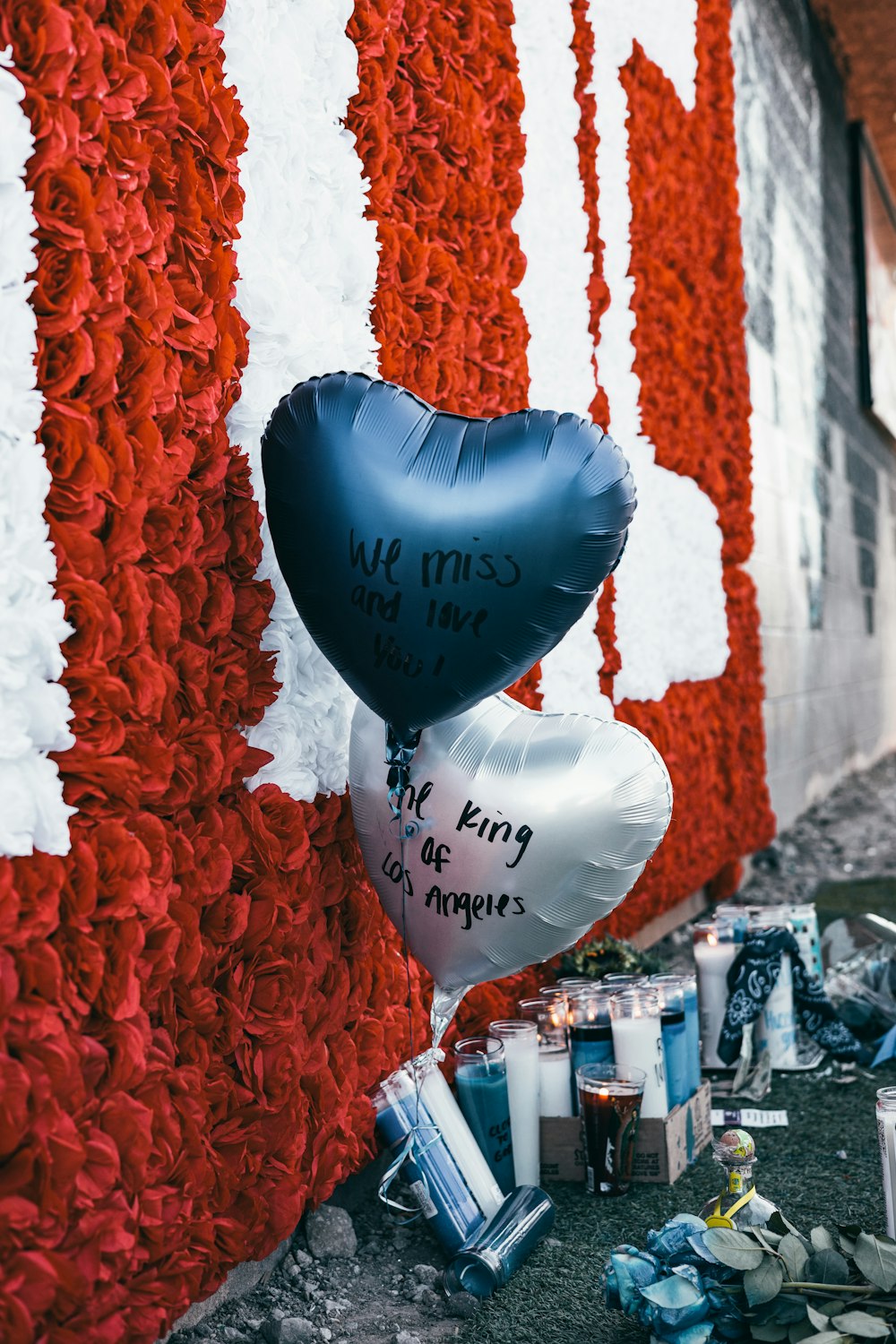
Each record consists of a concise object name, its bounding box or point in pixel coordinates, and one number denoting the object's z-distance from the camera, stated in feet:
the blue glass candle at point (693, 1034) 6.84
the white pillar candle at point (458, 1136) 5.39
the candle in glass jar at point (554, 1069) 6.32
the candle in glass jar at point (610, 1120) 5.87
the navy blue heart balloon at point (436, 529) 4.13
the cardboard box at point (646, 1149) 6.15
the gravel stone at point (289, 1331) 4.67
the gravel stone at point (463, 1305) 4.89
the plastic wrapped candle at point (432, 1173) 5.29
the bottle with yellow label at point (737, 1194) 4.76
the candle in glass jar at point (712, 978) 7.91
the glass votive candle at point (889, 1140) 5.00
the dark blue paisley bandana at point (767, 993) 7.50
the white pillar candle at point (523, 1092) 6.03
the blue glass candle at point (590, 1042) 6.29
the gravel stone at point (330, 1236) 5.41
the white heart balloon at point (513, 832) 4.62
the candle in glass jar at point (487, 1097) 5.69
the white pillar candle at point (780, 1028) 7.75
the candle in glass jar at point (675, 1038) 6.64
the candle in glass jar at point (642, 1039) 6.15
